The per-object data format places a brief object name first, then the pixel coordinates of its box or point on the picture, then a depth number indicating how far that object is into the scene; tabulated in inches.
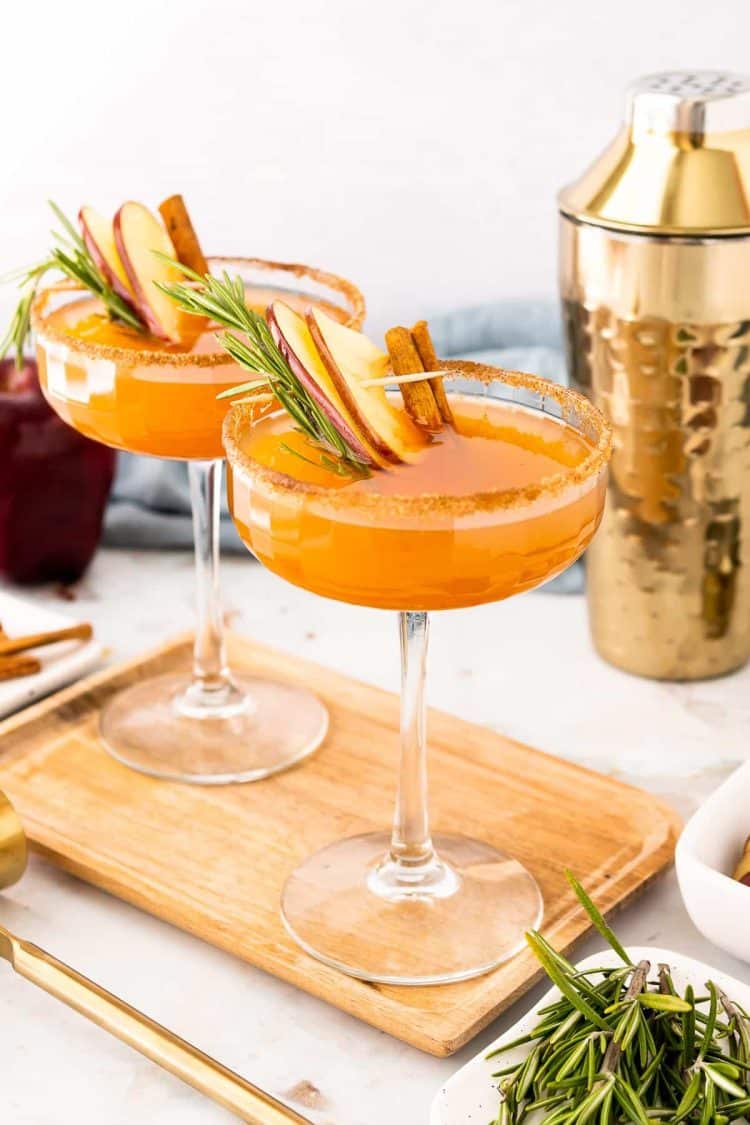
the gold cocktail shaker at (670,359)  36.8
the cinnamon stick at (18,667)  38.3
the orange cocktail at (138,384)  33.9
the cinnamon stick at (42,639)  38.6
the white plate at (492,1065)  29.1
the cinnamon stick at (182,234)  35.6
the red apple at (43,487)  41.4
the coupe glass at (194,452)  34.1
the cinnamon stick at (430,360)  31.4
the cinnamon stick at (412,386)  31.2
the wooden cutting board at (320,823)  32.0
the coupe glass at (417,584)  30.0
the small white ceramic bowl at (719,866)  31.3
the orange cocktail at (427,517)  29.9
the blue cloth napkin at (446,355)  44.0
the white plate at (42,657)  38.1
